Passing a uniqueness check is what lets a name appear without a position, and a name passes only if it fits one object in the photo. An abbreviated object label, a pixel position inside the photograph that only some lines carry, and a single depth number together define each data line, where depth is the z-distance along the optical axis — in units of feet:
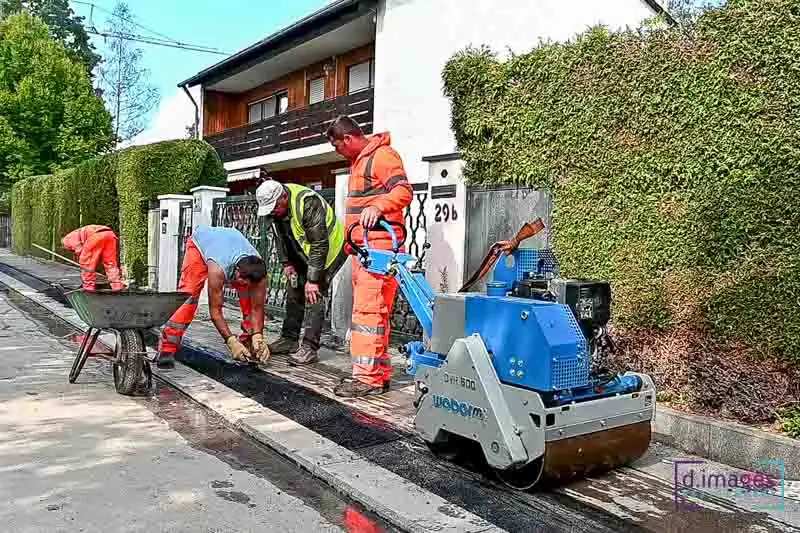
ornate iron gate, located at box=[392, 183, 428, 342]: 25.72
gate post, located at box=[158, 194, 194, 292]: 39.42
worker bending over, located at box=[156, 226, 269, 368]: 21.06
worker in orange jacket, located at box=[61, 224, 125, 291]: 26.99
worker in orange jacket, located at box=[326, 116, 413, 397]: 17.93
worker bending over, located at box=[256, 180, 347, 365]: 21.35
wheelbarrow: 17.93
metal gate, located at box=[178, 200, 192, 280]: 39.09
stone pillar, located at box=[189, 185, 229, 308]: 37.27
